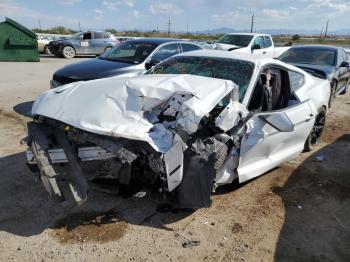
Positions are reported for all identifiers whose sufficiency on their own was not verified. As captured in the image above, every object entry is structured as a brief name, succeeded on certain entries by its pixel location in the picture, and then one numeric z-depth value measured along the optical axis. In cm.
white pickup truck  1396
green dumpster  1527
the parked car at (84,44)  1886
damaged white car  300
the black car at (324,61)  834
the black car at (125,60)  709
